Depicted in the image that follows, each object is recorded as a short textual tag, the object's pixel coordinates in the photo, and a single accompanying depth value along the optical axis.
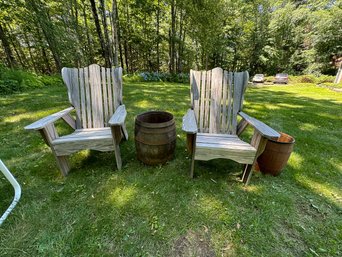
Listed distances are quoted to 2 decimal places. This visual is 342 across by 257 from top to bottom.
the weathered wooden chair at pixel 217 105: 2.12
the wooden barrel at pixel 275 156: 1.84
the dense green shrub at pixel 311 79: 12.30
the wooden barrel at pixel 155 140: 1.91
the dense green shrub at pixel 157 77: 8.68
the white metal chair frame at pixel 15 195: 1.44
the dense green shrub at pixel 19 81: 4.82
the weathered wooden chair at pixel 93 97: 2.24
